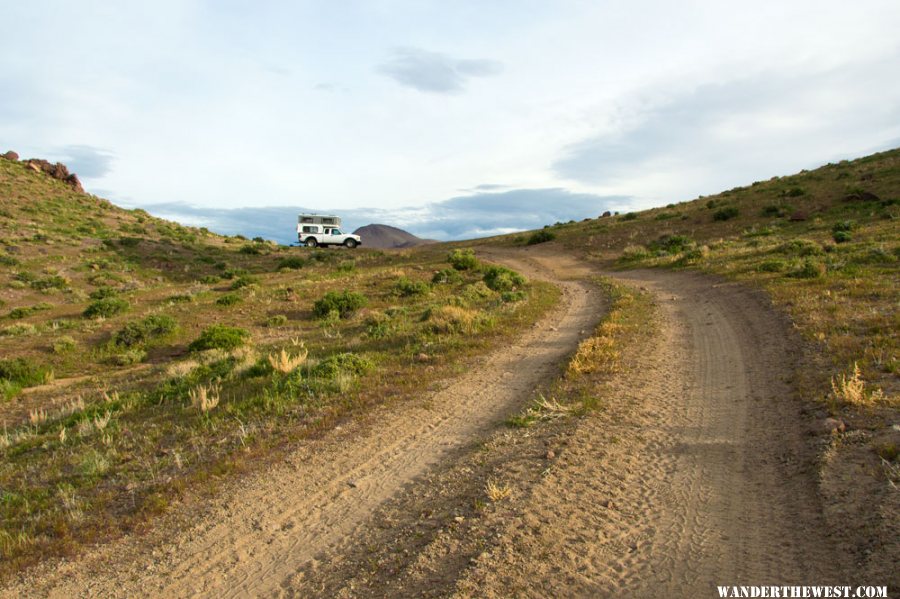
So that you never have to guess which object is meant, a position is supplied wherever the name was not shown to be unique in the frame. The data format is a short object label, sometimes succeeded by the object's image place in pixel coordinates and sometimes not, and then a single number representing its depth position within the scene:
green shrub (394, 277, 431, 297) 21.78
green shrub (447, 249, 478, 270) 28.16
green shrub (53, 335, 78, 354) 15.38
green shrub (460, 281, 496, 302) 18.78
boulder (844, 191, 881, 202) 32.25
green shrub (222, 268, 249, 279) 31.67
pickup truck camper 46.59
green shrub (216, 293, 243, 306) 20.77
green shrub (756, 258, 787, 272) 16.89
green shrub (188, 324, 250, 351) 15.38
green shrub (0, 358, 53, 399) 13.32
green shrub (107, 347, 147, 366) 15.12
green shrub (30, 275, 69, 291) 27.02
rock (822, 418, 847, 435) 5.57
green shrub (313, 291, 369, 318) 18.92
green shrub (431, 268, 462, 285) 24.16
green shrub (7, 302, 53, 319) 21.33
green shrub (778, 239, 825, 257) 19.80
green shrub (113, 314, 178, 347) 16.34
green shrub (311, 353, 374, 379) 9.16
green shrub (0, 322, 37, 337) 17.28
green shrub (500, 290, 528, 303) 17.20
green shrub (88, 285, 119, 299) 25.72
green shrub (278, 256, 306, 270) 35.22
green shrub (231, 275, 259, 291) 25.88
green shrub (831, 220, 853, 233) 25.14
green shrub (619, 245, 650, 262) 28.00
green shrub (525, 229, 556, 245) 40.75
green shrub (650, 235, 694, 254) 28.56
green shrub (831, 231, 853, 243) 22.26
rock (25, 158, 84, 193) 61.22
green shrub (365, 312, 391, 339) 13.34
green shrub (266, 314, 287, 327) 18.28
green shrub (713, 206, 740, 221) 35.50
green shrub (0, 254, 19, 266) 29.57
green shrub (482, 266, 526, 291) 21.27
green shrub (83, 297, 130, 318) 19.80
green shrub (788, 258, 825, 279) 14.98
